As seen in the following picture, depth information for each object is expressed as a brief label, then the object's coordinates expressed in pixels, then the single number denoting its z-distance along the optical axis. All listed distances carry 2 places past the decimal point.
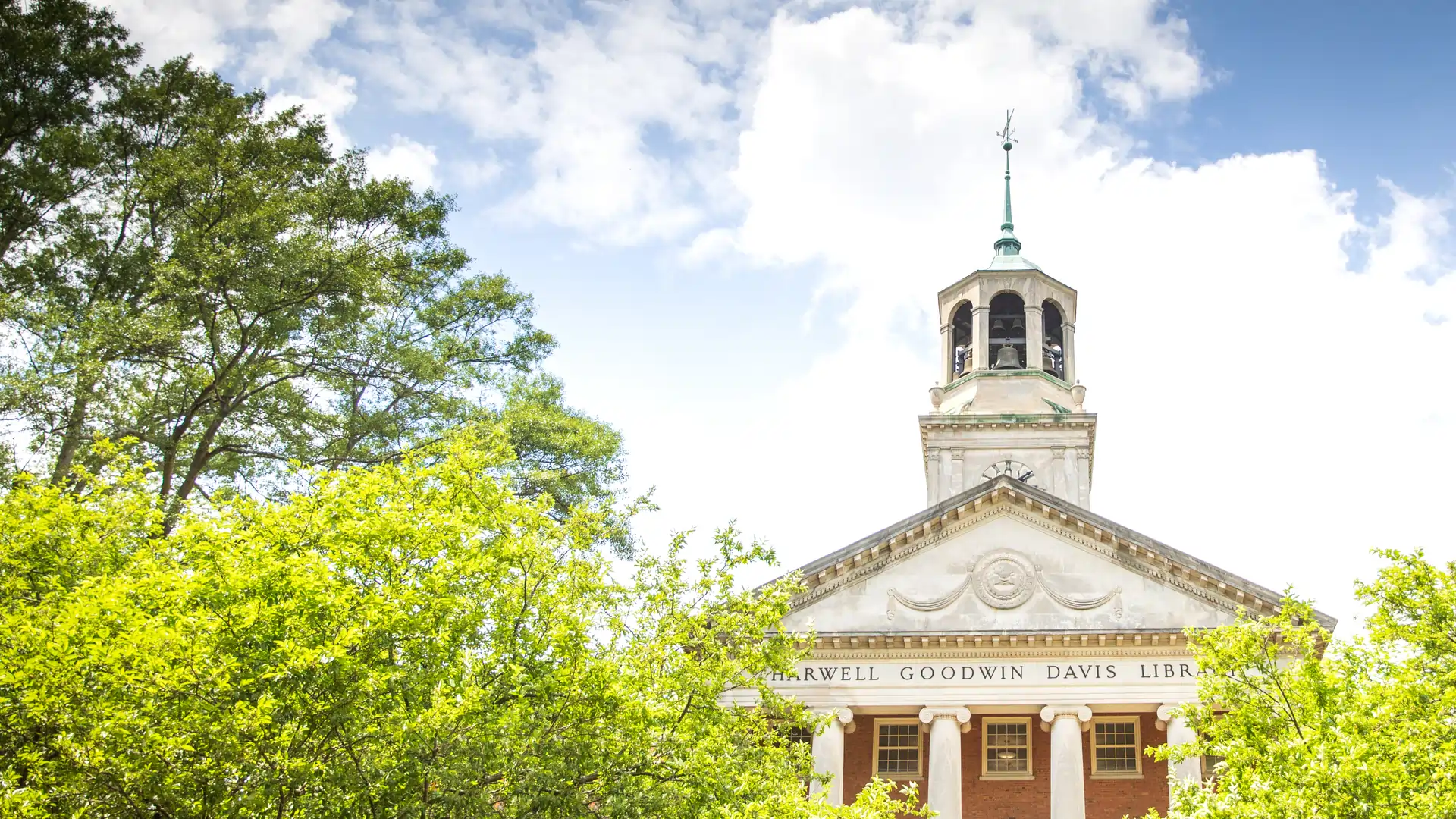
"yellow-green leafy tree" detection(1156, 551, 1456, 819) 13.80
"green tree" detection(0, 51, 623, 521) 22.02
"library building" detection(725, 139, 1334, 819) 27.19
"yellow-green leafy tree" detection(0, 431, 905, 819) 13.15
